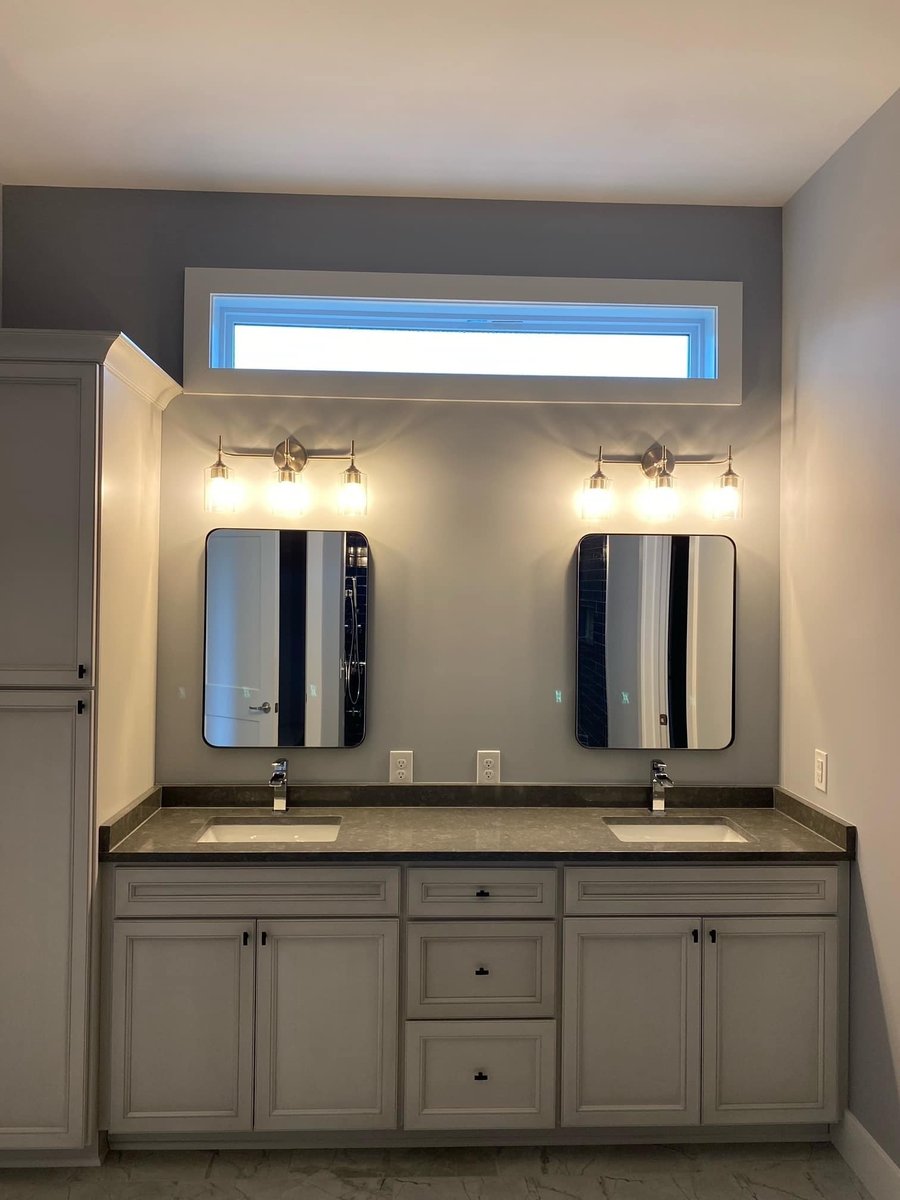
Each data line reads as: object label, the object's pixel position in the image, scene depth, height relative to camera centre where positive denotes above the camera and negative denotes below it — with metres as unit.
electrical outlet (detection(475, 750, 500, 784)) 2.87 -0.55
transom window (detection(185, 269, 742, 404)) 2.83 +0.92
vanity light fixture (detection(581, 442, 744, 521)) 2.83 +0.39
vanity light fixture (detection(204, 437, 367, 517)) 2.79 +0.39
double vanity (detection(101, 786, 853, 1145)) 2.35 -1.08
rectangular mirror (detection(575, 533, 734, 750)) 2.88 -0.12
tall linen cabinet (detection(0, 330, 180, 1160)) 2.29 -0.36
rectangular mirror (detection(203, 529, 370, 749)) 2.85 -0.12
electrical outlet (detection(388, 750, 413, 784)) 2.86 -0.55
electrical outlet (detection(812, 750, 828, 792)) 2.59 -0.50
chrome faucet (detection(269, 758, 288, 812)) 2.76 -0.60
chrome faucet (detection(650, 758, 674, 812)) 2.81 -0.60
